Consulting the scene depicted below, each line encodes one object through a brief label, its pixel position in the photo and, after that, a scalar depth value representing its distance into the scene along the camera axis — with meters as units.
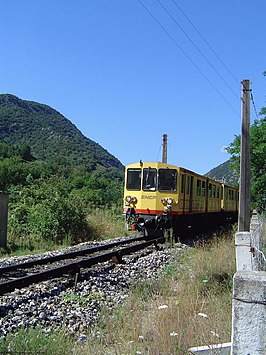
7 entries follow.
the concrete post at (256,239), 5.41
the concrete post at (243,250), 5.37
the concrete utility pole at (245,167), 14.45
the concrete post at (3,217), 14.18
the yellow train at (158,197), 16.72
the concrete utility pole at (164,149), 31.98
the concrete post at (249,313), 2.79
